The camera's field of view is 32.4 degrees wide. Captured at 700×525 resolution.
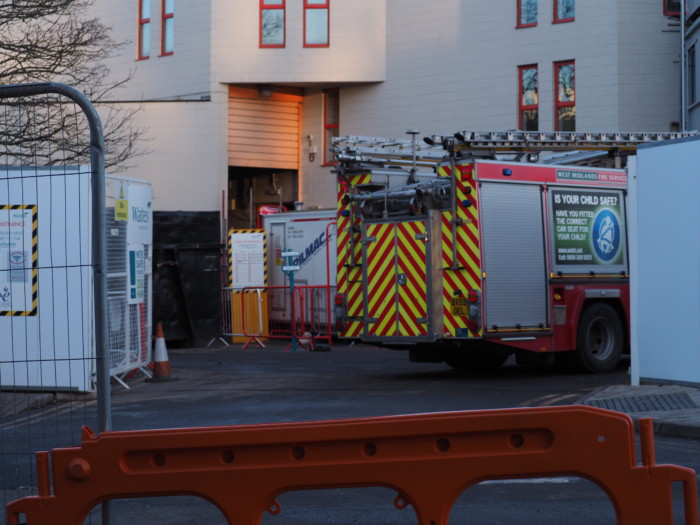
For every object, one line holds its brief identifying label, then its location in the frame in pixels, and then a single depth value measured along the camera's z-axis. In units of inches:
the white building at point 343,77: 1128.8
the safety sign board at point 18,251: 323.3
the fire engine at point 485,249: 619.8
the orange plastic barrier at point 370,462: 203.3
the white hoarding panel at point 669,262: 454.9
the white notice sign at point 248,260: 1010.1
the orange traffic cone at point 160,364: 660.7
